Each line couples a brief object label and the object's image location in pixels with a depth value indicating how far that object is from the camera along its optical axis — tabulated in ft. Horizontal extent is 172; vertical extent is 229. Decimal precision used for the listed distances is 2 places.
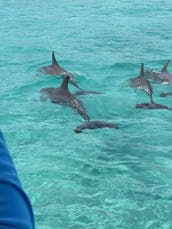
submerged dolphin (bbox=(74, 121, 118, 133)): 24.74
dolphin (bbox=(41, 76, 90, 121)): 26.94
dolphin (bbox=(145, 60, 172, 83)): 32.63
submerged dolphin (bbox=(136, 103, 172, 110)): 27.78
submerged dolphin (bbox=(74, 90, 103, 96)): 30.02
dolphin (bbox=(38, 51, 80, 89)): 33.40
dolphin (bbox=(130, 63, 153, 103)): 30.22
